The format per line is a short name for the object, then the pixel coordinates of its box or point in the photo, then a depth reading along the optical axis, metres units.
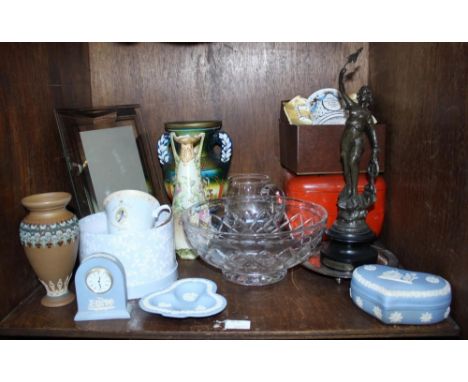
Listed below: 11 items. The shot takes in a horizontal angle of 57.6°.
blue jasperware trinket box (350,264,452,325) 0.59
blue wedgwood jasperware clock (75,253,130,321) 0.63
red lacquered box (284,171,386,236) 0.87
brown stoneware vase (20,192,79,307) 0.65
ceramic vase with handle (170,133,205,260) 0.85
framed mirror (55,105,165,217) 0.85
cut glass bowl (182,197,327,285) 0.70
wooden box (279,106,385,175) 0.85
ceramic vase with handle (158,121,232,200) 0.89
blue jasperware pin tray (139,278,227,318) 0.63
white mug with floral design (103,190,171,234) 0.70
